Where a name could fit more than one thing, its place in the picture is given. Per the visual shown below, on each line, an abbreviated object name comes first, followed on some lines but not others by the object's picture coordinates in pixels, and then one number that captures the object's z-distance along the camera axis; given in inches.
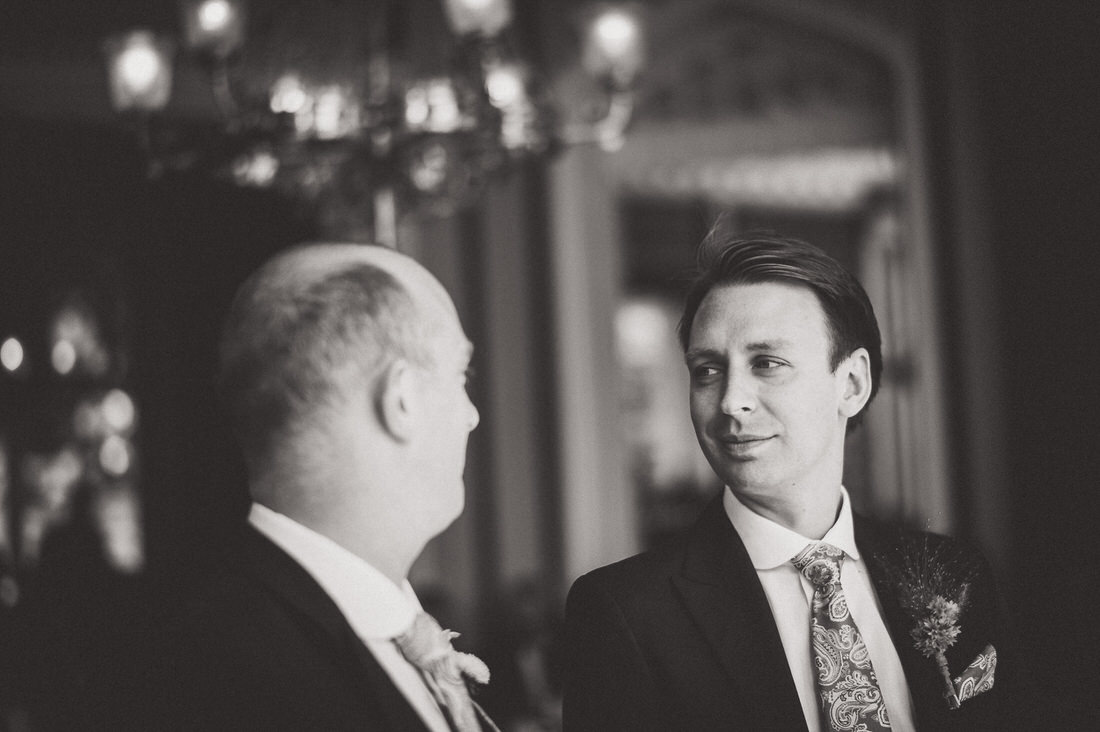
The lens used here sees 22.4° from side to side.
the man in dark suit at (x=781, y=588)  93.3
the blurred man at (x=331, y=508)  87.6
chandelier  178.5
